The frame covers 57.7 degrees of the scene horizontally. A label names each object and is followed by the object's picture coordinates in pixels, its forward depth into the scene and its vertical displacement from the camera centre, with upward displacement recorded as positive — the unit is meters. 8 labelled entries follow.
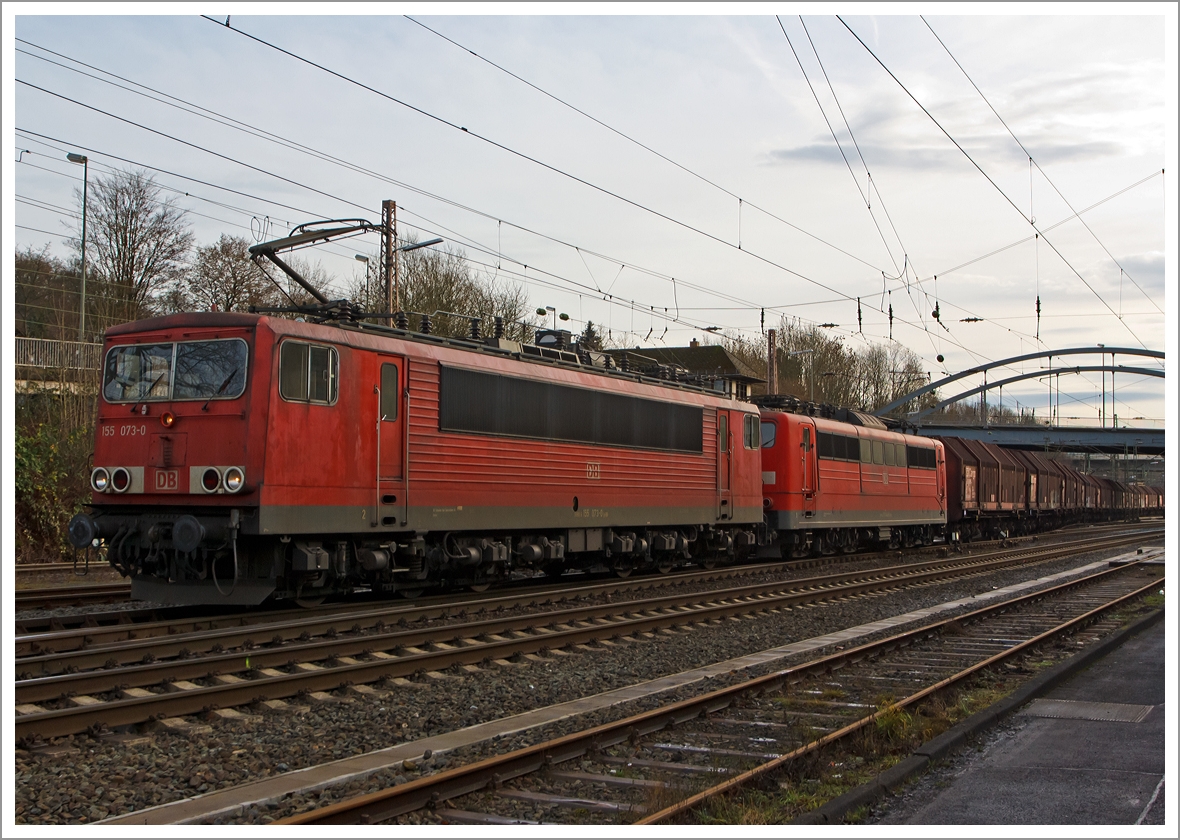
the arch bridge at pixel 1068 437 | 89.38 +2.45
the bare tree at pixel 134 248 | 36.69 +7.50
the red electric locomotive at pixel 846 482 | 25.28 -0.46
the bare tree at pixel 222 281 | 38.16 +6.52
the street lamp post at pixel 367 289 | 26.34 +5.38
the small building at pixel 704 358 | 64.94 +6.94
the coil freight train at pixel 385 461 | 12.20 +0.02
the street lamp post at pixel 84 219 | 20.39 +5.75
